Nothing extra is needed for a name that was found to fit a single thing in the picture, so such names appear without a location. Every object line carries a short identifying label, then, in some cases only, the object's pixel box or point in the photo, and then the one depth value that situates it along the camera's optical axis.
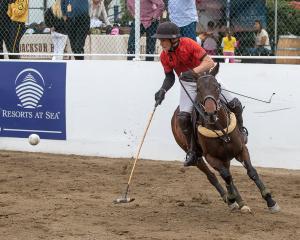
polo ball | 13.64
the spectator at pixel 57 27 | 14.14
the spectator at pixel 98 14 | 13.84
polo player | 9.33
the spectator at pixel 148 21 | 13.57
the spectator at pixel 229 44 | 12.80
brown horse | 8.63
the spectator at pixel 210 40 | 13.17
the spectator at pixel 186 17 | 13.11
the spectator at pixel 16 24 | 14.59
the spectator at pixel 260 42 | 12.66
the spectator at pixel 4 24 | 14.80
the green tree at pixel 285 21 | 12.50
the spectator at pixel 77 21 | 13.98
